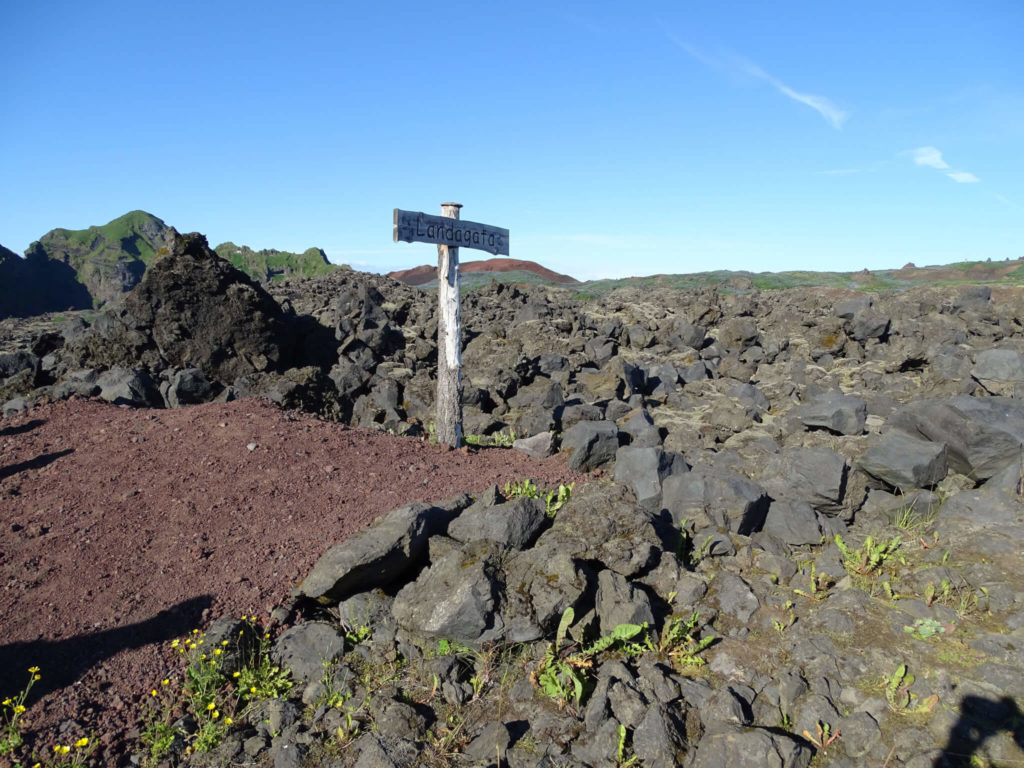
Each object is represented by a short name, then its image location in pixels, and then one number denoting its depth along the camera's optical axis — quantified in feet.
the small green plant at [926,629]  15.75
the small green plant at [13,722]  13.29
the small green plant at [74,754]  13.10
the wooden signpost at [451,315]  29.55
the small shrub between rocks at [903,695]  13.53
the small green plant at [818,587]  17.89
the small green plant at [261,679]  15.42
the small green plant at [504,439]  32.89
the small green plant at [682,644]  15.75
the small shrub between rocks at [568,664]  14.62
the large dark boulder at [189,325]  41.09
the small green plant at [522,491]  23.34
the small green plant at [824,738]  13.08
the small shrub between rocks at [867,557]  18.89
